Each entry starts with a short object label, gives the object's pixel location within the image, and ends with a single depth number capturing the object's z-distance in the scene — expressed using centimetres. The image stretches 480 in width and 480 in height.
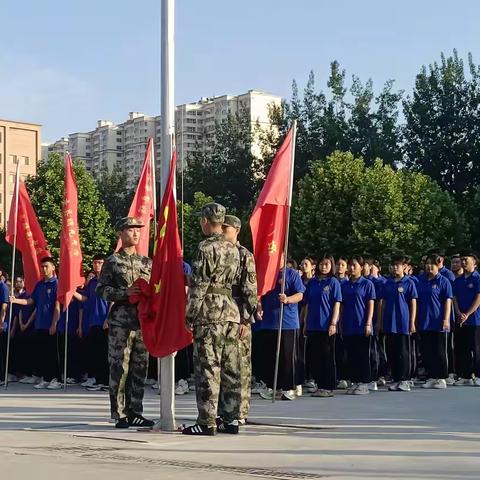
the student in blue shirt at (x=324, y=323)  1359
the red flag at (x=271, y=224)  1207
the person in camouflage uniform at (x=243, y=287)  934
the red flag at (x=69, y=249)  1497
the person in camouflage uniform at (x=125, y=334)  983
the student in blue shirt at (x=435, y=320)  1447
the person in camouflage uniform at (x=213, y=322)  906
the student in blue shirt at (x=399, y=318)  1449
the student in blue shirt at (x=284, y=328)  1288
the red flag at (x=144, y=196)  1448
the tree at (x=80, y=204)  5181
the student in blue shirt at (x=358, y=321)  1409
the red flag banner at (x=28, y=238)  1605
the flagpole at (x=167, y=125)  953
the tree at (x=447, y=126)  4916
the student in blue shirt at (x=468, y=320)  1476
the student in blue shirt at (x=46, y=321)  1627
